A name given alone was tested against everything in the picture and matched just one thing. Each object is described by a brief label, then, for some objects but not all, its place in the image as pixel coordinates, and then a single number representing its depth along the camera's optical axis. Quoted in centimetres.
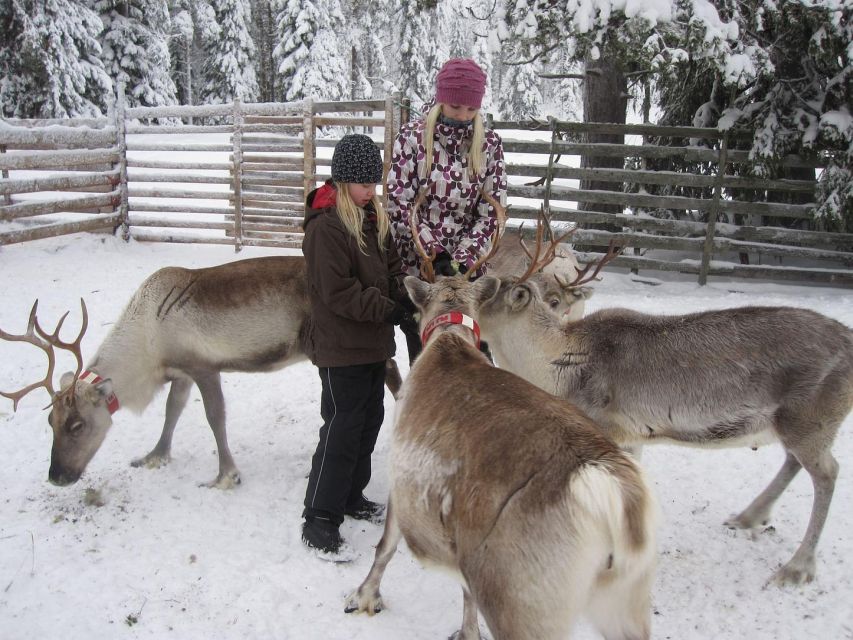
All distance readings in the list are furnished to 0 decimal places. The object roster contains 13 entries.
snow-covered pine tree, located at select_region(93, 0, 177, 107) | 2547
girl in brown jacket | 353
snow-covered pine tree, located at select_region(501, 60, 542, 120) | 3816
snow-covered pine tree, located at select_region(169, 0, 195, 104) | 3316
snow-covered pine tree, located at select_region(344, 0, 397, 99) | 3297
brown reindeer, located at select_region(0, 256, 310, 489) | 450
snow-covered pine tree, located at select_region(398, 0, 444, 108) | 2972
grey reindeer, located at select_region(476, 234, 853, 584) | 343
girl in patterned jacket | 382
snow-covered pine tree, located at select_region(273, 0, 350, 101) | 2853
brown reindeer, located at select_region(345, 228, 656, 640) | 197
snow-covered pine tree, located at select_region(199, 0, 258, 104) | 3148
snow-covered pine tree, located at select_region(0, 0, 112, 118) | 1836
